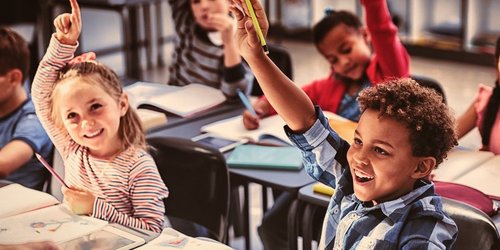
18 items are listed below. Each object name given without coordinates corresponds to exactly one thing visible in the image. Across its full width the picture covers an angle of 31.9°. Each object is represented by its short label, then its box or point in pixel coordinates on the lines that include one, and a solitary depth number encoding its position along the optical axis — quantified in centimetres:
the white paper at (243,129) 267
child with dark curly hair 149
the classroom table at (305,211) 216
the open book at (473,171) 214
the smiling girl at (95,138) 187
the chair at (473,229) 173
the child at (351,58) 267
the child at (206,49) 302
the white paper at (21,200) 186
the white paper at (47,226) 171
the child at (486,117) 246
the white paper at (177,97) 293
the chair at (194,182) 228
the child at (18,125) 232
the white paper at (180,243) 168
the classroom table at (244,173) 230
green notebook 238
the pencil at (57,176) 190
